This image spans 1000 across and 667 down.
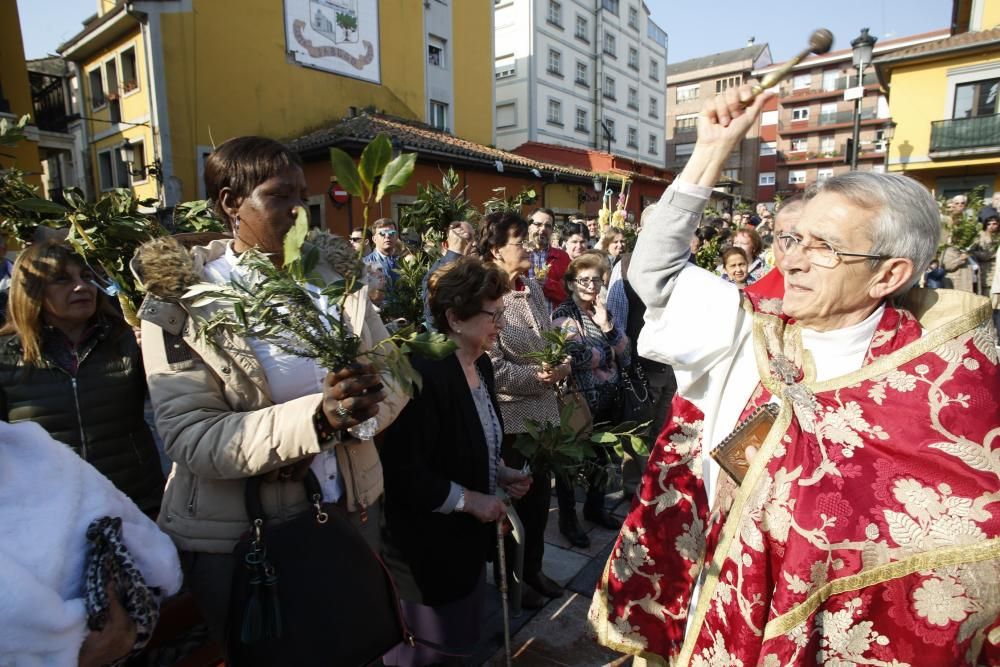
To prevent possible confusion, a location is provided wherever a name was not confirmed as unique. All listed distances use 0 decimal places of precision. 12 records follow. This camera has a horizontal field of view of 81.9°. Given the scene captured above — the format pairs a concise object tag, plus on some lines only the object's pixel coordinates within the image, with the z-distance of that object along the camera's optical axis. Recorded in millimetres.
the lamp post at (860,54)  9539
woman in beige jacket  1477
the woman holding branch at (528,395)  3033
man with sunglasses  6806
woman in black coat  2211
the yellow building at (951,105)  19562
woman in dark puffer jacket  2543
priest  1272
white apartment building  30250
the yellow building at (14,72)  12969
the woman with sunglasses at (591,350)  3682
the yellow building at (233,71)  14969
